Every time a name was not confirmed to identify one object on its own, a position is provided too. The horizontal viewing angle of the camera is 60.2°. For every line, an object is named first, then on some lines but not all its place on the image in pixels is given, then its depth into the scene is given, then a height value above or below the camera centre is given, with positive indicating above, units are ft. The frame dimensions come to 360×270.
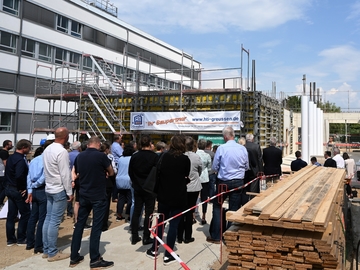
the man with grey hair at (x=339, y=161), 34.94 -0.81
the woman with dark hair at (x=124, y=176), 22.34 -1.99
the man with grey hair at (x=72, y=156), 23.20 -0.67
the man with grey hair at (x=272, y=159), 28.50 -0.64
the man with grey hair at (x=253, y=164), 22.41 -0.93
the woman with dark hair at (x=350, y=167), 35.76 -1.50
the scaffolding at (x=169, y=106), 49.14 +7.67
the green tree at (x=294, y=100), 233.06 +42.11
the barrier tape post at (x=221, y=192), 17.46 -2.36
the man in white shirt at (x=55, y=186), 15.51 -1.96
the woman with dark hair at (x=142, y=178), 17.42 -1.66
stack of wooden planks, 10.48 -2.97
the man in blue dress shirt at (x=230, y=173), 18.31 -1.30
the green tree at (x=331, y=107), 207.06 +32.14
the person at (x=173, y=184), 15.48 -1.71
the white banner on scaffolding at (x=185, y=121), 47.73 +4.81
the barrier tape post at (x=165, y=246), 9.86 -3.55
